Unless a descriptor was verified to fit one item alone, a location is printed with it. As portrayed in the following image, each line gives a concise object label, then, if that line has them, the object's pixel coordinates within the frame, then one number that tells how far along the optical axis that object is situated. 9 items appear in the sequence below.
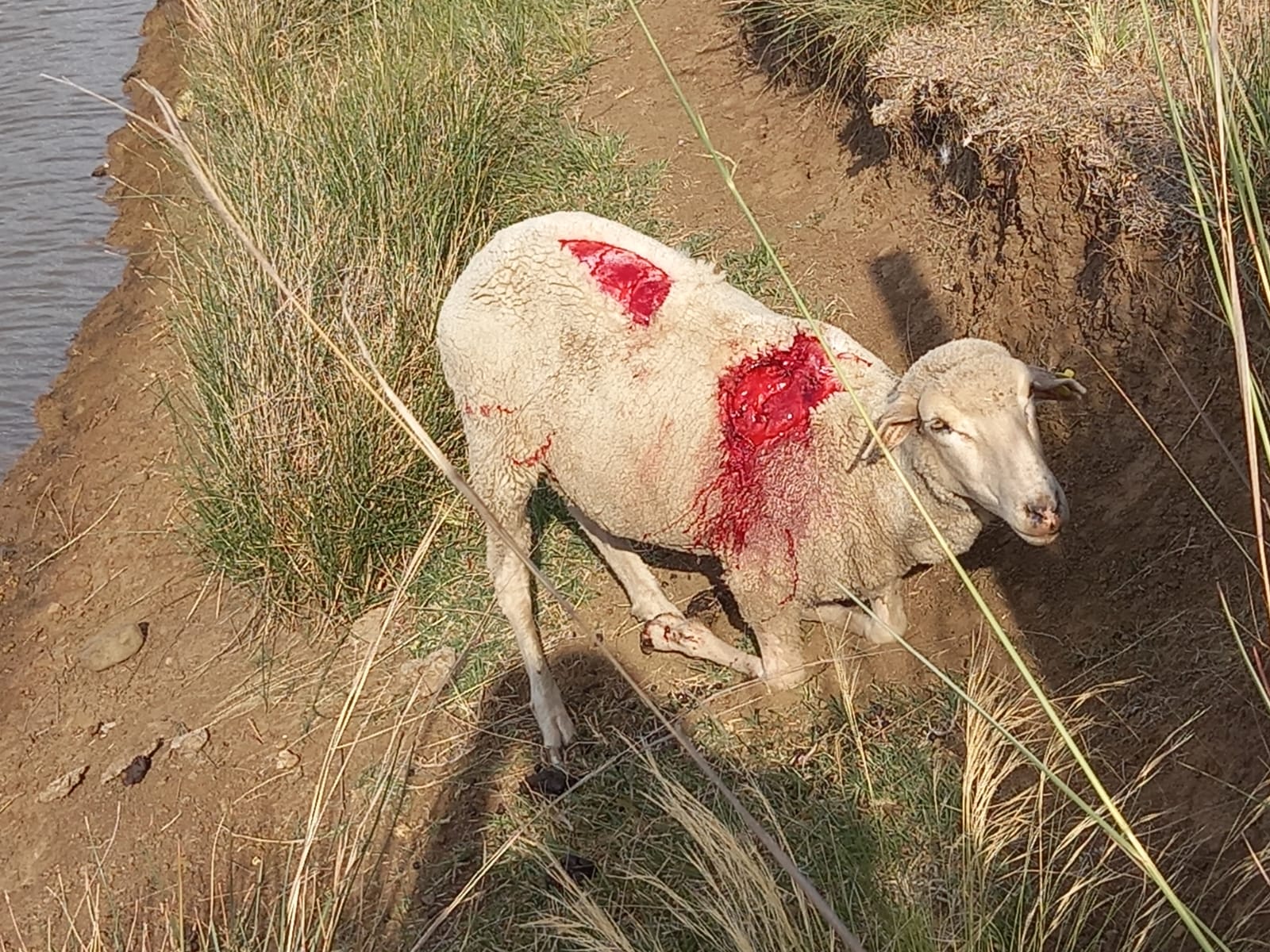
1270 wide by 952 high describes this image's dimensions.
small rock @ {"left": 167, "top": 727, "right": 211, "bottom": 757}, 4.30
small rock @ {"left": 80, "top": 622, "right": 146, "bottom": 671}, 4.97
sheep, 3.43
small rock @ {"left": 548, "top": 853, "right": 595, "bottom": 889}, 3.26
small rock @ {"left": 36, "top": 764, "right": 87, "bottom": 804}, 4.40
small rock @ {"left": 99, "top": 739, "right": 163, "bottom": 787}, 4.31
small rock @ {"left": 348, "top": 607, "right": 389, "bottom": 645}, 4.51
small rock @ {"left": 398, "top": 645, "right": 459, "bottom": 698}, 4.26
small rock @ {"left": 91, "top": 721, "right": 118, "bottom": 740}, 4.61
